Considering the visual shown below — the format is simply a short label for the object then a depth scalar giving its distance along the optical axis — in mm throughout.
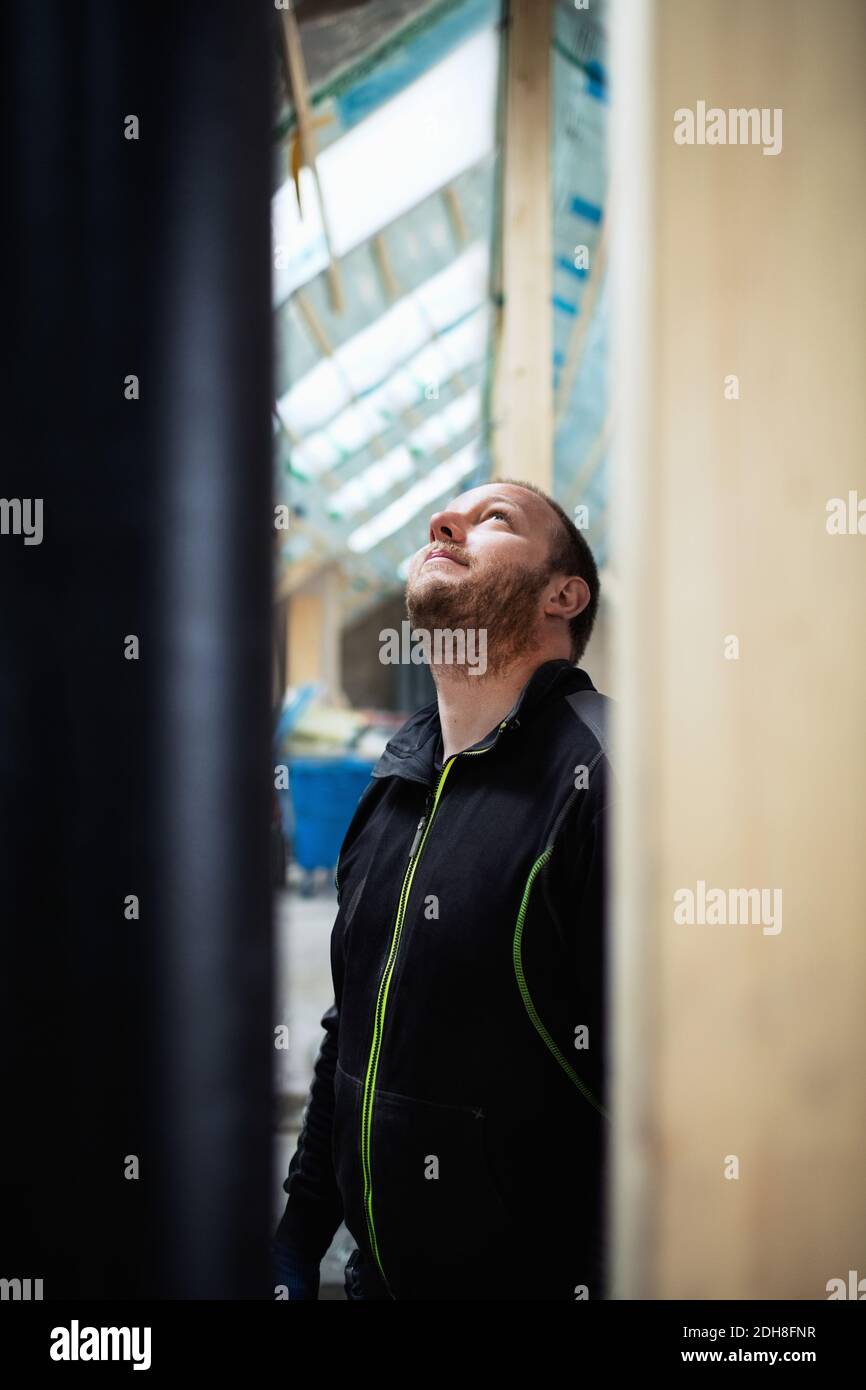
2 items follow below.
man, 892
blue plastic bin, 4547
